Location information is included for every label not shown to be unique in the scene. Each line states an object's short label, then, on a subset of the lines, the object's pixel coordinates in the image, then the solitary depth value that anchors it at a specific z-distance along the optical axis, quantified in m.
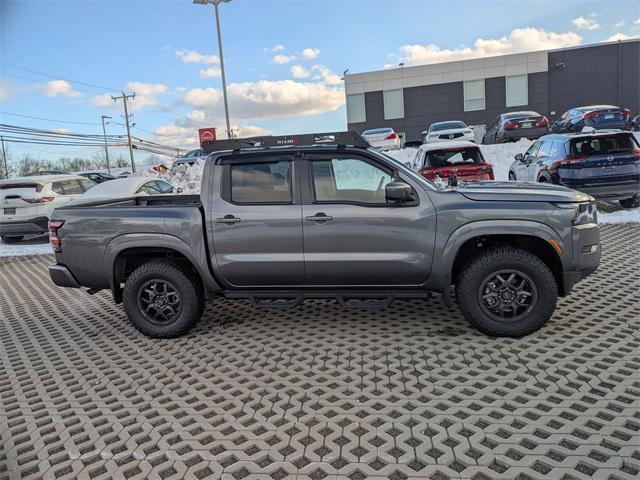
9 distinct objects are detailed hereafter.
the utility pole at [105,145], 78.11
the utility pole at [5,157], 56.53
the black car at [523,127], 21.14
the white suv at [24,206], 12.12
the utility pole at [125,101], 69.46
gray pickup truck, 4.62
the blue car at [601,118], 19.23
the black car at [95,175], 21.27
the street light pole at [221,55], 20.64
